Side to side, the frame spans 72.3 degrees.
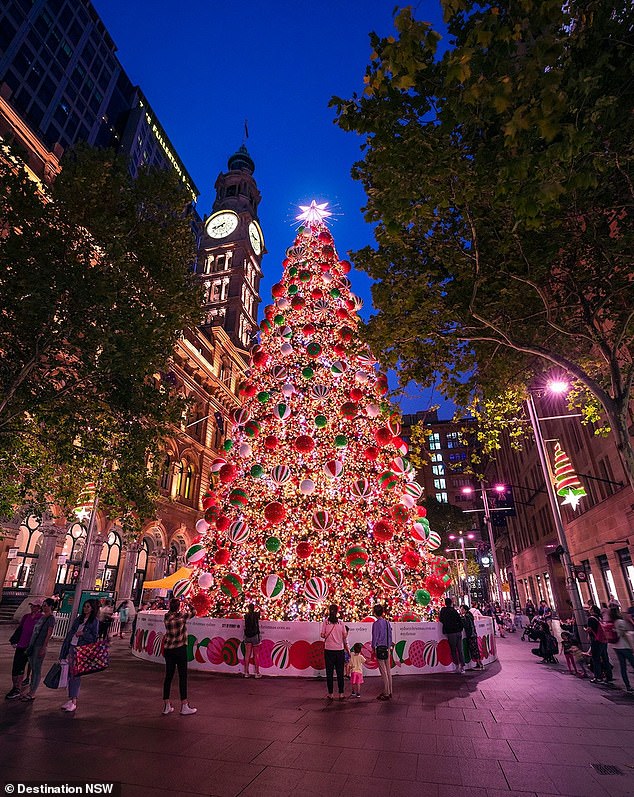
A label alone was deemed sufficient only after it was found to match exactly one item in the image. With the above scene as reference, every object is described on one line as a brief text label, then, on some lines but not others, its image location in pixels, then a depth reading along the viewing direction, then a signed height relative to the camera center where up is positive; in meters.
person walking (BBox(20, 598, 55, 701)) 8.12 -0.58
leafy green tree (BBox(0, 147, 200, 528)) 11.48 +7.14
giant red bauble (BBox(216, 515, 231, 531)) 12.38 +2.29
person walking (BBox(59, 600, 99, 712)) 7.70 -0.35
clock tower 55.97 +45.38
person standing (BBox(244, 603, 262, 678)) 10.75 -0.50
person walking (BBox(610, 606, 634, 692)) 9.97 -0.60
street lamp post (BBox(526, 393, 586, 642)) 13.48 +2.69
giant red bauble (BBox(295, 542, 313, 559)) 11.13 +1.43
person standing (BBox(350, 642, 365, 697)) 8.89 -1.04
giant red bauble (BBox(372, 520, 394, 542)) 11.39 +1.92
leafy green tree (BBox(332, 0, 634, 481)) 6.05 +7.07
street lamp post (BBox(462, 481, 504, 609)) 31.17 +6.29
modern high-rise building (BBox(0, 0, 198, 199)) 47.09 +62.35
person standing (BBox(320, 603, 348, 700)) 8.67 -0.56
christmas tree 11.61 +2.84
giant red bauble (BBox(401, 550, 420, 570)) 11.62 +1.28
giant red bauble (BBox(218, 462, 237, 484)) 12.95 +3.71
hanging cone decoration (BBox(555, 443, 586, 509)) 17.28 +4.70
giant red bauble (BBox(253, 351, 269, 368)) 14.45 +7.59
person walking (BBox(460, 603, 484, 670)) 12.23 -0.66
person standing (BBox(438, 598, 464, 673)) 11.49 -0.40
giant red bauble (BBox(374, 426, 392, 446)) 12.70 +4.64
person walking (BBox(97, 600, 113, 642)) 16.09 -0.34
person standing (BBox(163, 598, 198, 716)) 7.27 -0.62
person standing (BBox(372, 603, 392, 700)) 8.62 -0.60
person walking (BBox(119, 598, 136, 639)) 22.95 -0.20
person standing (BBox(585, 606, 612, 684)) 10.81 -0.87
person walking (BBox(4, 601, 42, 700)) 8.09 -0.55
